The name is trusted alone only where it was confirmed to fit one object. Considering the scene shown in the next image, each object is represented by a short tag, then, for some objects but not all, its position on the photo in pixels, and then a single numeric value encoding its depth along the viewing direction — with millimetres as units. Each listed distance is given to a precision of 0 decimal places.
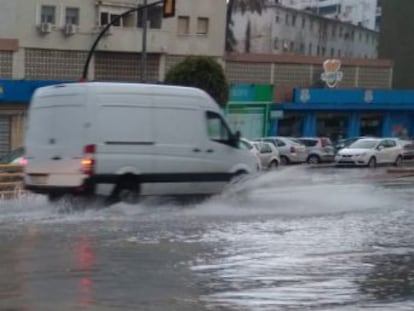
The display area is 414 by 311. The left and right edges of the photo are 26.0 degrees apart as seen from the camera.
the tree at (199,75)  42656
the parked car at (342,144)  47938
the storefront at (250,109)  51000
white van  15641
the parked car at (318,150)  46312
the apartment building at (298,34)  84312
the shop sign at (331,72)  55531
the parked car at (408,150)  48234
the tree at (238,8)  64125
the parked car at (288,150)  43688
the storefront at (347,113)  55094
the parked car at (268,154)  39344
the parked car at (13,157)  22950
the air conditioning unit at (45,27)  43031
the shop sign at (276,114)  53125
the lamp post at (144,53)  38375
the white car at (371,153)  42812
